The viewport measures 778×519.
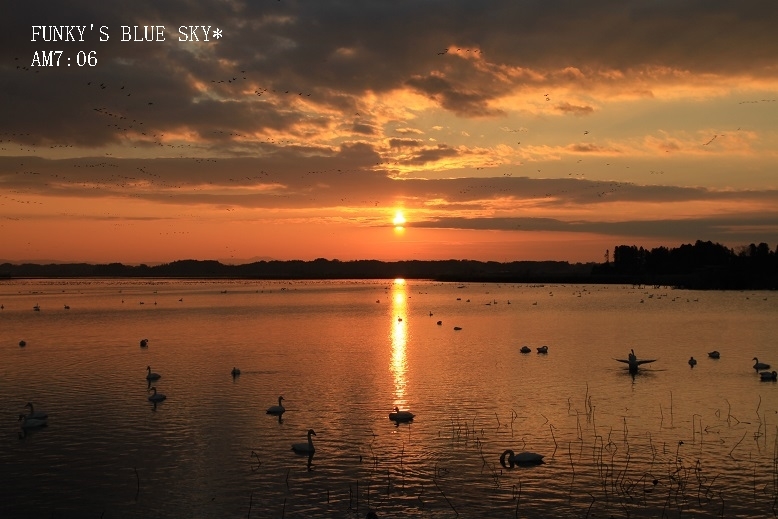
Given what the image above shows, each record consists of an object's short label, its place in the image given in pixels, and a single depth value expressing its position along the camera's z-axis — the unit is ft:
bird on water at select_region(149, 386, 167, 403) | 97.55
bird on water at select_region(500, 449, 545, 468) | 66.13
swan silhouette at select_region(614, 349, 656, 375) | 119.96
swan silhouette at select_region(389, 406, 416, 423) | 83.87
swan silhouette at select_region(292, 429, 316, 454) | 70.54
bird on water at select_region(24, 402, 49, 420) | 83.56
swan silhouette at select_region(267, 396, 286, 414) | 87.99
